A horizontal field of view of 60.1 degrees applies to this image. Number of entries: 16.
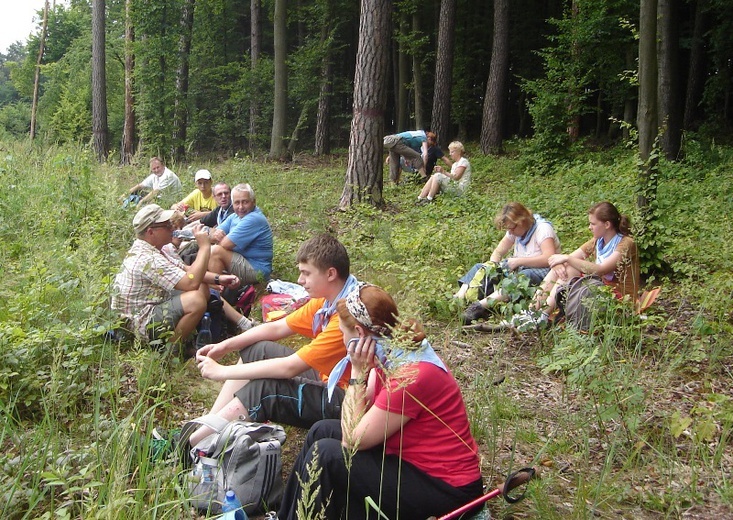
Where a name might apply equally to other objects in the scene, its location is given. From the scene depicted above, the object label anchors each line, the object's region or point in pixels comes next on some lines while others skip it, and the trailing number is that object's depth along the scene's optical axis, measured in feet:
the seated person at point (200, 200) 26.73
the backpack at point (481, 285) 17.61
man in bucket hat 15.07
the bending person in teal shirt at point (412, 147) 36.55
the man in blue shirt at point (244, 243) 20.61
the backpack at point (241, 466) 9.59
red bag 16.61
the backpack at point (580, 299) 14.33
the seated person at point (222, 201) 23.68
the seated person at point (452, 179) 31.32
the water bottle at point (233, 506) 8.78
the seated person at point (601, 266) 15.39
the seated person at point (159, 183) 30.71
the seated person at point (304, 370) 10.78
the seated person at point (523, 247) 17.85
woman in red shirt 8.29
